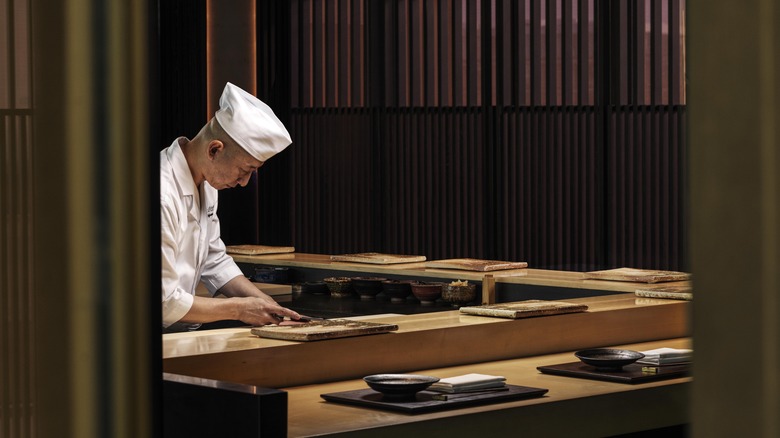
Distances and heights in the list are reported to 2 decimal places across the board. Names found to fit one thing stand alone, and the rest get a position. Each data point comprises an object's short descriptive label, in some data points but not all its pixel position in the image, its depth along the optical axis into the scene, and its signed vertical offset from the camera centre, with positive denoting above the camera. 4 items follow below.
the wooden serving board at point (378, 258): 4.72 -0.26
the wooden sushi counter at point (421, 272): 4.02 -0.29
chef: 3.57 +0.10
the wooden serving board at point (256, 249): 5.20 -0.24
